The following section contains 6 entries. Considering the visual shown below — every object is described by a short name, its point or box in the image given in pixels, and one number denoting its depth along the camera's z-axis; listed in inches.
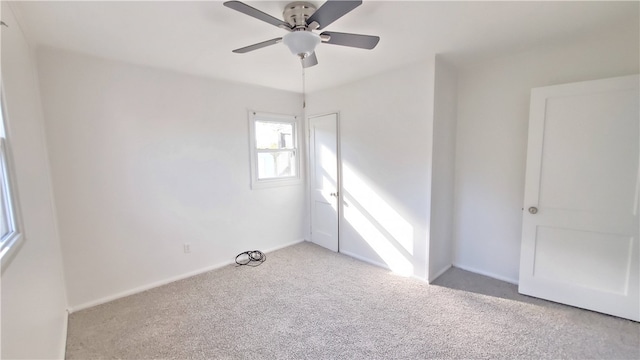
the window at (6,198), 49.4
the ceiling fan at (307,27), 57.4
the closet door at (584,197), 83.4
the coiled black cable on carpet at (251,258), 138.6
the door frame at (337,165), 144.3
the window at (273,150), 146.3
